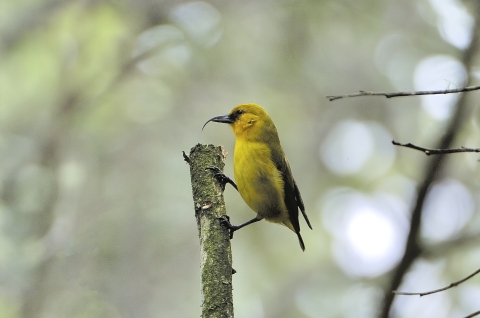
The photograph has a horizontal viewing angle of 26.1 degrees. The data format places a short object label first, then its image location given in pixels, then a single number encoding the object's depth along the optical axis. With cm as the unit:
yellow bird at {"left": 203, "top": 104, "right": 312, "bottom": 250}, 1055
